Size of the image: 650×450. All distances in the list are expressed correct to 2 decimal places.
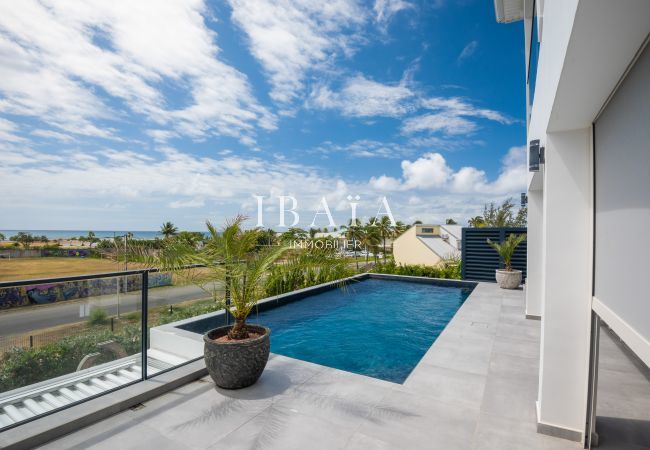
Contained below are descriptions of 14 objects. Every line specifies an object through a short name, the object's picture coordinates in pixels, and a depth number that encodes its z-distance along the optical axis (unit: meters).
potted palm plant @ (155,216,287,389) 3.48
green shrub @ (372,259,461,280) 12.95
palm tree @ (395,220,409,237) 40.09
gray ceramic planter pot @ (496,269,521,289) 9.88
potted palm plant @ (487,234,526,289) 9.91
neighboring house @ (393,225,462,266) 24.44
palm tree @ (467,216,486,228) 24.38
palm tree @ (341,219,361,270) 31.22
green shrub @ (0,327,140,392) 2.73
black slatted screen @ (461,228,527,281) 11.35
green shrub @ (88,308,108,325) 3.35
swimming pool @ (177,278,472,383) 5.51
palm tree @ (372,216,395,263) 36.16
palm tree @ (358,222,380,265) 31.73
